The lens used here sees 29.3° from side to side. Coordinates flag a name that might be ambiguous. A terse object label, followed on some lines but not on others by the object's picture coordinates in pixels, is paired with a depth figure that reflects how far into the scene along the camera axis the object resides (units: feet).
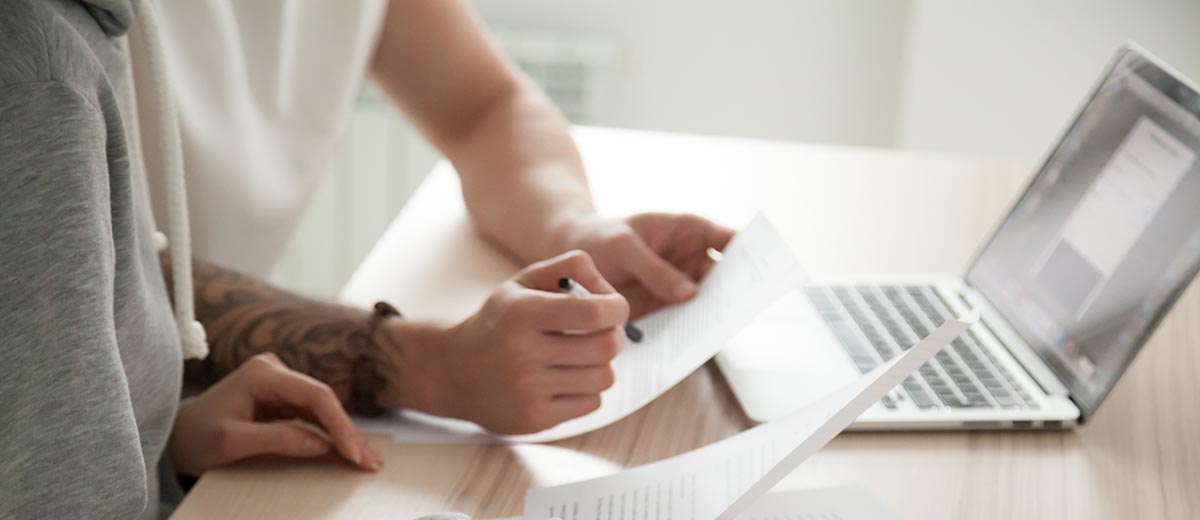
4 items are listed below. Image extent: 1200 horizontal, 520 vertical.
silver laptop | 5.34
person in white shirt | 5.27
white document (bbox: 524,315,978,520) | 4.62
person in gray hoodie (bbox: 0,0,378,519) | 4.59
